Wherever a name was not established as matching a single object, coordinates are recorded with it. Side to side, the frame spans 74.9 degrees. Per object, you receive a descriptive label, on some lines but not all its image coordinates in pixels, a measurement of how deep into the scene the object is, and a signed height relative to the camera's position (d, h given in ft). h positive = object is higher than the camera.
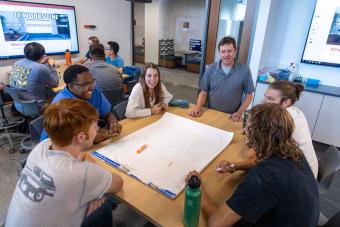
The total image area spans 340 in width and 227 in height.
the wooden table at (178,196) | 3.07 -2.34
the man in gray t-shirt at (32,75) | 8.42 -1.73
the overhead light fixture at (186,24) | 24.97 +1.24
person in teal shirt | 12.57 -1.32
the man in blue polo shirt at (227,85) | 7.10 -1.47
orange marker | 4.49 -2.24
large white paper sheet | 3.77 -2.26
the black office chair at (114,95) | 8.23 -2.29
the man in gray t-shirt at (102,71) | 8.27 -1.45
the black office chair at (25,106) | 8.13 -2.81
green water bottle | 2.68 -1.96
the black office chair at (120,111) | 6.54 -2.21
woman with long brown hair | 6.30 -1.81
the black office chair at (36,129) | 5.29 -2.32
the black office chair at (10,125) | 8.84 -4.31
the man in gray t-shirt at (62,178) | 2.85 -1.87
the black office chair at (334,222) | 3.35 -2.56
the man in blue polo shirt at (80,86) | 5.21 -1.29
